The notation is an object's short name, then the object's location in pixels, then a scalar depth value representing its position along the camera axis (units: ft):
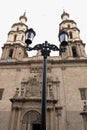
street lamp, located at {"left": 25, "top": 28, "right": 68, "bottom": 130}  22.80
